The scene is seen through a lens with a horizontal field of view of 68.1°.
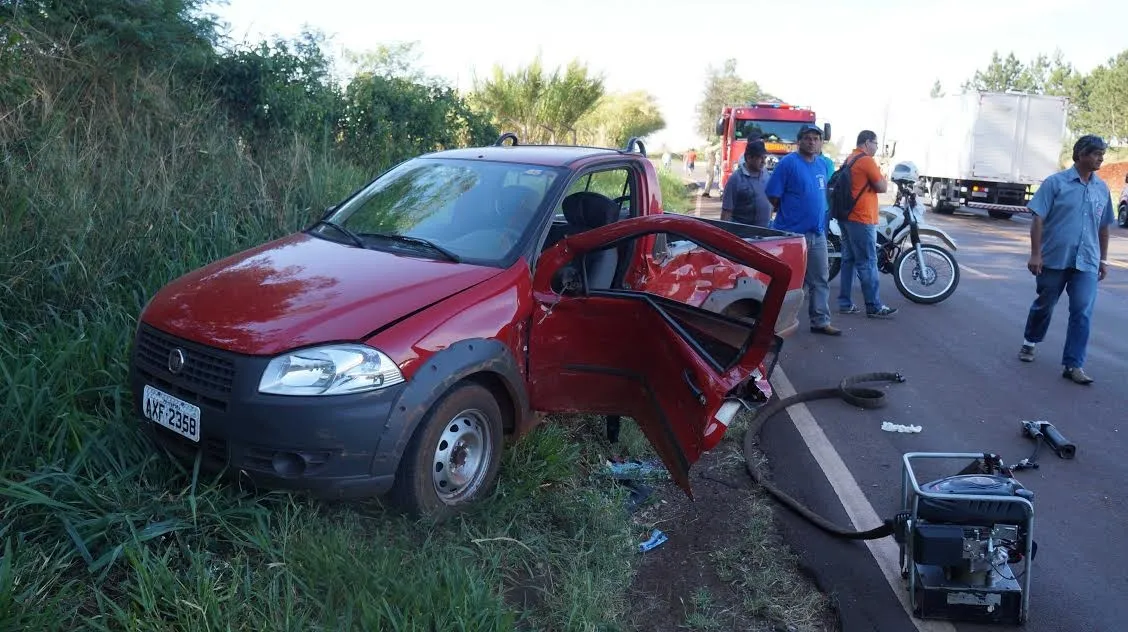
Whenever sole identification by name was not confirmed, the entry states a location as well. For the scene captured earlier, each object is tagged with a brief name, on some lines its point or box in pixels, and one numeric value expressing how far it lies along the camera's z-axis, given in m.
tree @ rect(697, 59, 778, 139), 59.25
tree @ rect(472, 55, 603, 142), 17.30
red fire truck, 20.16
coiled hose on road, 4.08
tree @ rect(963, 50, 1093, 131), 53.34
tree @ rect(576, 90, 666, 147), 24.51
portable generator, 3.22
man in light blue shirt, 6.38
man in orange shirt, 8.43
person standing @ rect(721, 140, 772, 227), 8.27
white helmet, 10.34
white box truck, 21.17
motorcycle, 9.59
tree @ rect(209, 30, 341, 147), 8.69
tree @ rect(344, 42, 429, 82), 12.66
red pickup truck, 3.30
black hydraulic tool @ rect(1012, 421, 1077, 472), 4.96
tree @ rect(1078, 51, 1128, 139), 45.34
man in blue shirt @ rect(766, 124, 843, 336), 7.83
